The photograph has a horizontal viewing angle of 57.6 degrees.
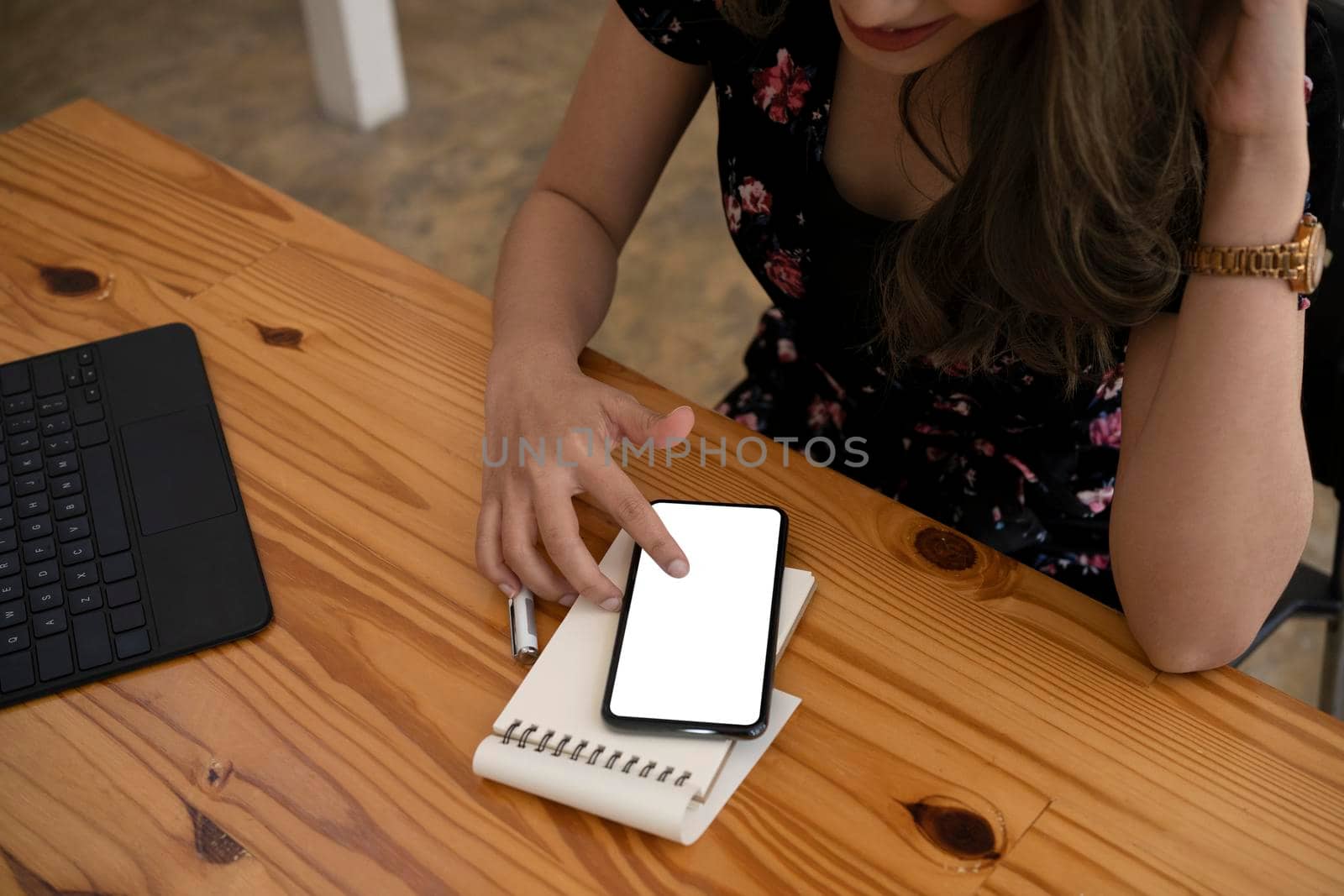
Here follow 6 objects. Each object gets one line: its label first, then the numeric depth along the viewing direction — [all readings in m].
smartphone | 0.66
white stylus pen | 0.71
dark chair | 1.01
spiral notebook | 0.63
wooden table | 0.62
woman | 0.69
